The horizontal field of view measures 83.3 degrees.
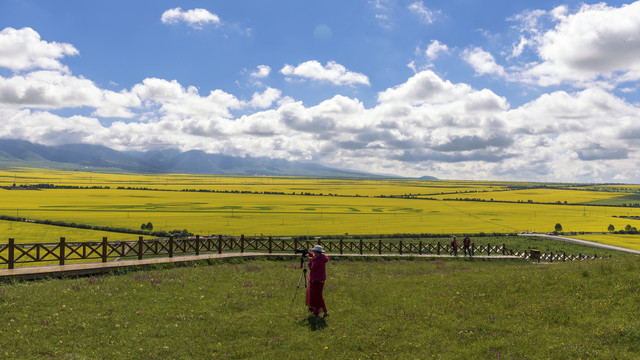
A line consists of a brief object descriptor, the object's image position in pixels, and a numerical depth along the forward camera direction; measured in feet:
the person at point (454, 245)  124.24
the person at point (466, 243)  124.57
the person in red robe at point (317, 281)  45.75
